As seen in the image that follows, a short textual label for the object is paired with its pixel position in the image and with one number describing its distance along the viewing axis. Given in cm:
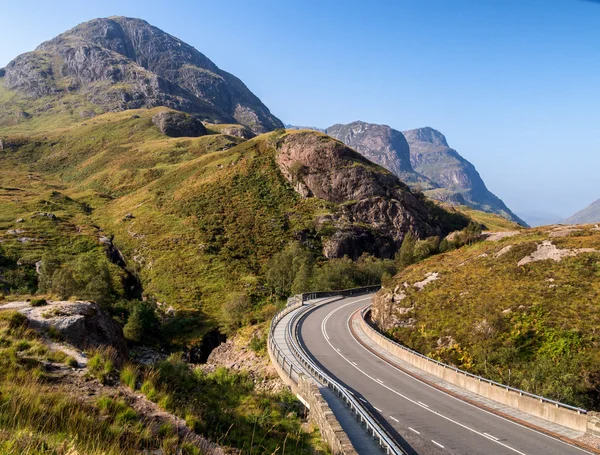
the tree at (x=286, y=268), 6869
